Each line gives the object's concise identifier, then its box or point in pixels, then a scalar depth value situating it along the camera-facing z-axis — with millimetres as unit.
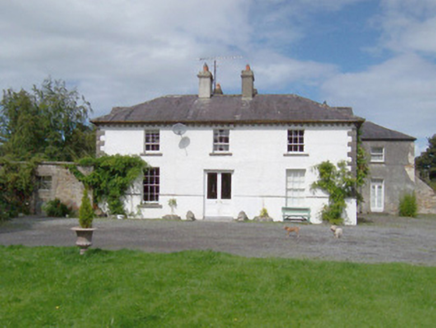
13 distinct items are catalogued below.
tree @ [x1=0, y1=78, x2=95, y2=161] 37344
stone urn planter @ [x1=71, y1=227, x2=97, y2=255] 9562
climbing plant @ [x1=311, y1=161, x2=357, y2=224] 21391
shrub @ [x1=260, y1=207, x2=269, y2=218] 22031
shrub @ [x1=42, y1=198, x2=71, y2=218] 21812
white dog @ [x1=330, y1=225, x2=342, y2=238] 14523
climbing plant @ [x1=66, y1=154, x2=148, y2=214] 22406
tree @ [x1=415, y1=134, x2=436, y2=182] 58731
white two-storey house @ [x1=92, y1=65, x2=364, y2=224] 22141
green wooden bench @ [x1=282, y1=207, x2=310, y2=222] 21672
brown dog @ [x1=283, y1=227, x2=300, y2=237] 14481
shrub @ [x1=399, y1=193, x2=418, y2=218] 29062
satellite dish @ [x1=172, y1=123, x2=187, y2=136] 22812
